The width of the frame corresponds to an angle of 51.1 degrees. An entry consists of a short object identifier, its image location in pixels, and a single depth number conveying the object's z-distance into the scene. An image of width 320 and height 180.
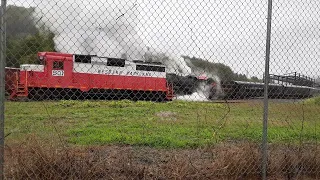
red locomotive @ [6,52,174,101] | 17.80
